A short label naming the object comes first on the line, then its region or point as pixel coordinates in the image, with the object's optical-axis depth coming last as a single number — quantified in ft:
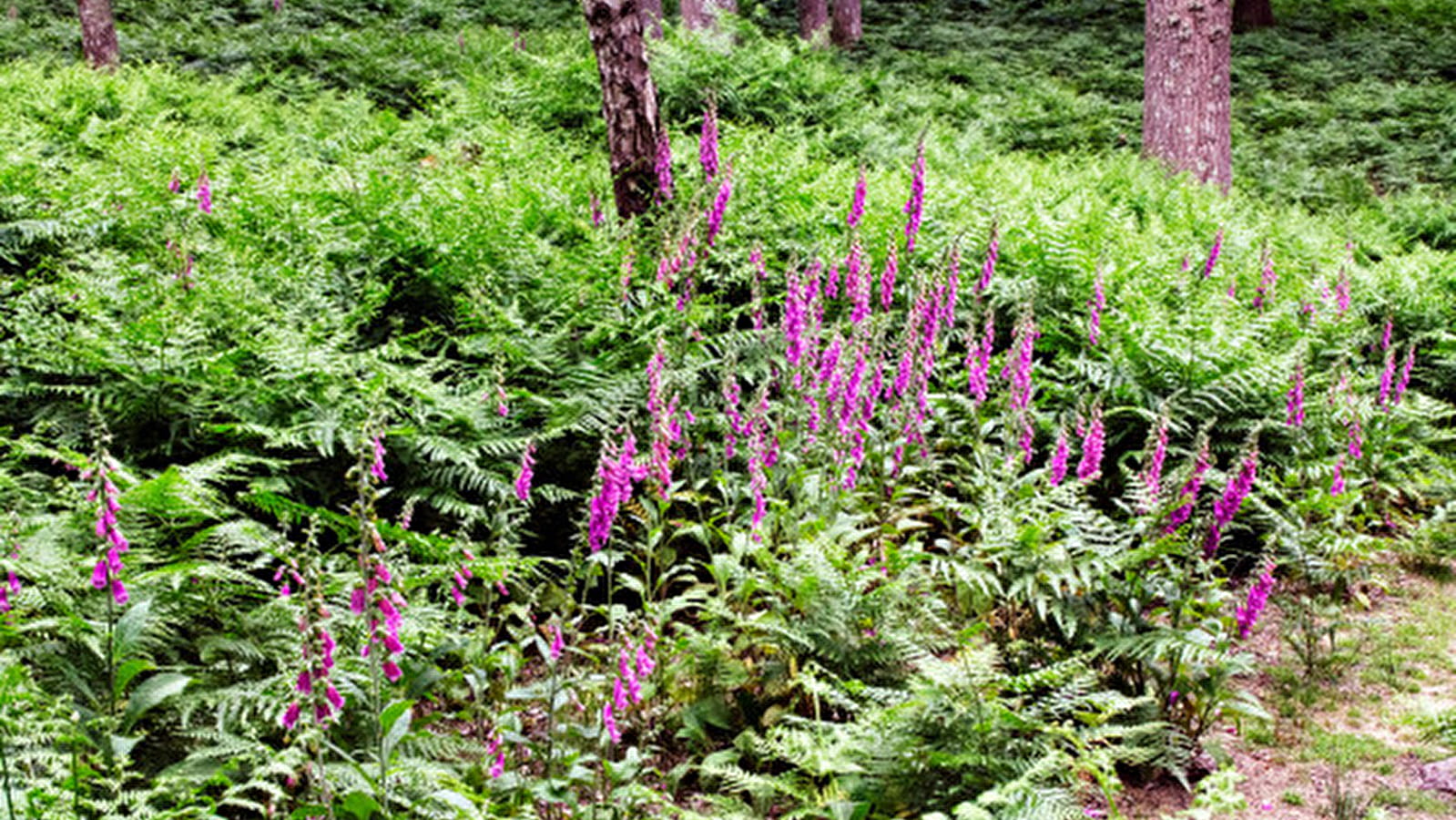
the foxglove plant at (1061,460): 14.26
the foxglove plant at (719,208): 17.93
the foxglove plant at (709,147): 19.06
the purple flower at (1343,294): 23.15
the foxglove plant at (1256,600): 12.92
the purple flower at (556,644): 9.62
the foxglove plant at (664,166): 20.58
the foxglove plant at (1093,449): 14.15
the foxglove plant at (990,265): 16.93
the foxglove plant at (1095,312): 18.40
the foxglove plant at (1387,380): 18.02
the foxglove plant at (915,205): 17.20
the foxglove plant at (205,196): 20.44
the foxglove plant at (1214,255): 22.86
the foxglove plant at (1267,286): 22.67
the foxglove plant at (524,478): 11.29
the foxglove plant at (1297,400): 16.67
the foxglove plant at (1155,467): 13.28
